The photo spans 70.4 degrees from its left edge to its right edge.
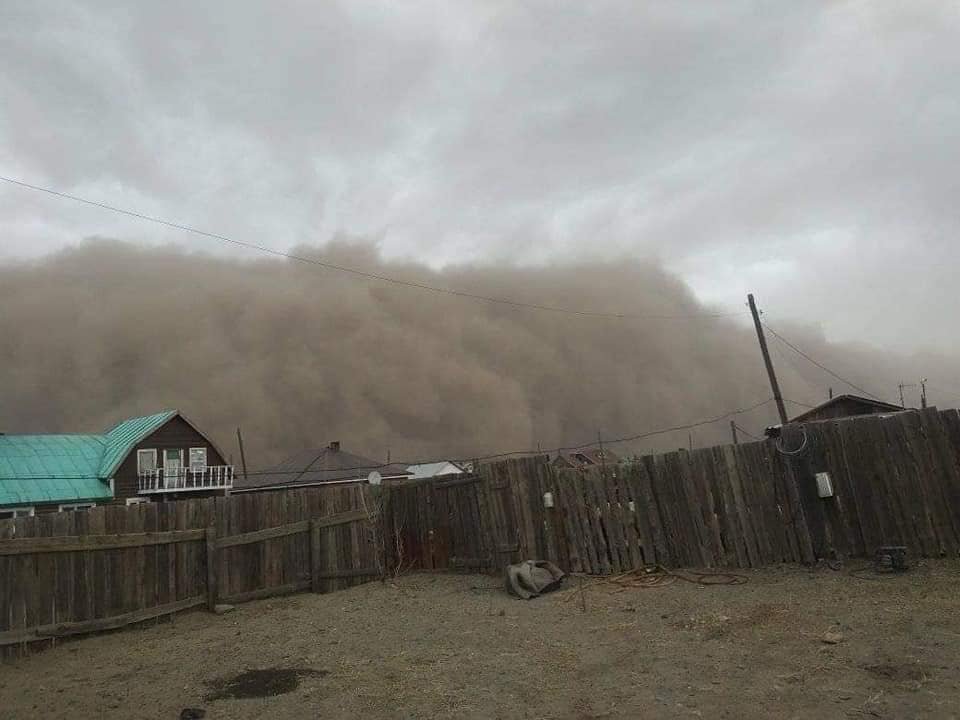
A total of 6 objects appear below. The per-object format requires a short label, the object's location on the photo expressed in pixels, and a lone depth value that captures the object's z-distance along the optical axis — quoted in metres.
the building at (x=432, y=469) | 46.16
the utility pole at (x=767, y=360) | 23.01
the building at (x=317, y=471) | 39.25
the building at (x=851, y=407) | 32.00
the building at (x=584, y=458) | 46.73
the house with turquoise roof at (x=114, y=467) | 28.11
